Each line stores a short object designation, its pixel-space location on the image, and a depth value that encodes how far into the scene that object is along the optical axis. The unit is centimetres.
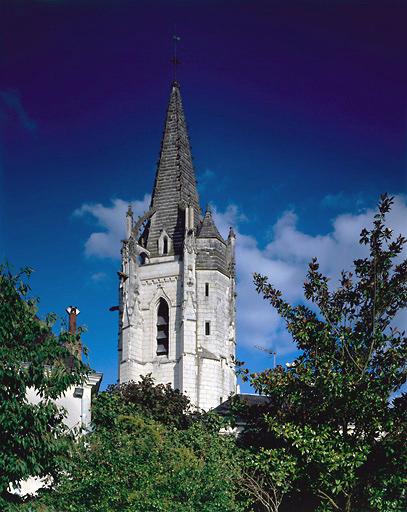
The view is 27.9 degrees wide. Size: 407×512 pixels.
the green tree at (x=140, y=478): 1900
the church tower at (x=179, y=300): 5969
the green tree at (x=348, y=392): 2253
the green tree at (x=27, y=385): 1794
